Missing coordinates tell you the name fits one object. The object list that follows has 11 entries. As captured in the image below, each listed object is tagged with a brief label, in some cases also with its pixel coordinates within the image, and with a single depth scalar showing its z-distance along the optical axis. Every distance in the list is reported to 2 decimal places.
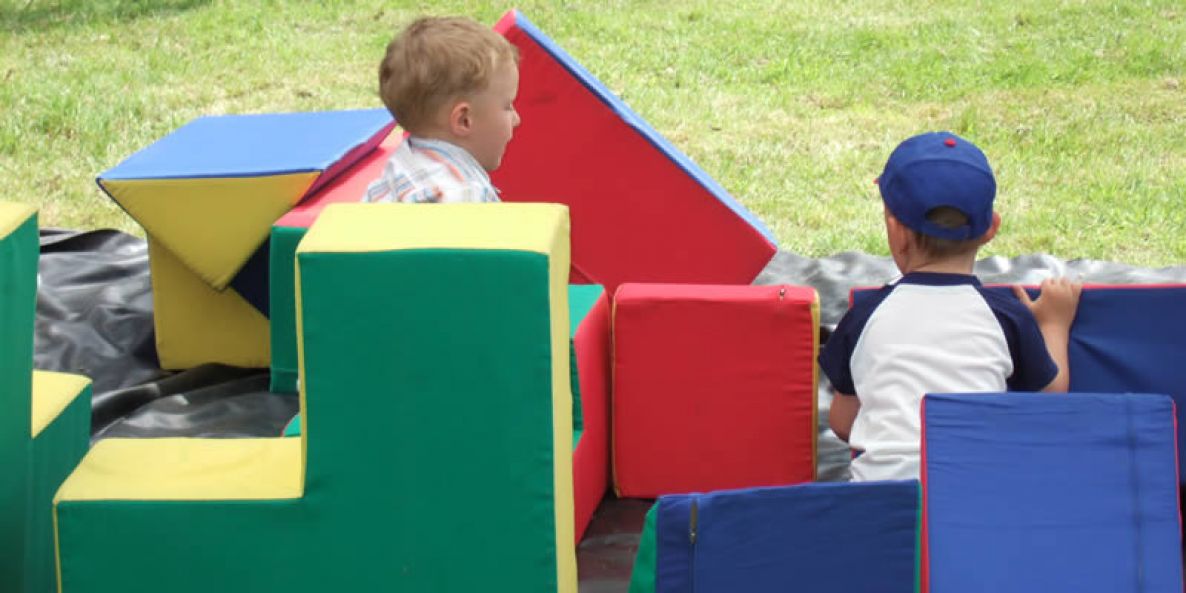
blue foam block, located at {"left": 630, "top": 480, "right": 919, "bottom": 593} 5.20
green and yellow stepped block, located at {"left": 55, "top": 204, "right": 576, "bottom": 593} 5.28
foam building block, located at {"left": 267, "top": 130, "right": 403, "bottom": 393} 8.13
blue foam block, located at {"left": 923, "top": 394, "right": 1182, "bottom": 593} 5.53
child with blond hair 7.25
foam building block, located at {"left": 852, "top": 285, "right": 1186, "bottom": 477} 6.73
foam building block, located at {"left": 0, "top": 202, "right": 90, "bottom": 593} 5.69
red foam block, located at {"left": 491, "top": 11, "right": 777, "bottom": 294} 8.52
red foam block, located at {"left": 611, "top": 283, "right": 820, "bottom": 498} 7.24
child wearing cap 6.05
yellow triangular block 8.30
